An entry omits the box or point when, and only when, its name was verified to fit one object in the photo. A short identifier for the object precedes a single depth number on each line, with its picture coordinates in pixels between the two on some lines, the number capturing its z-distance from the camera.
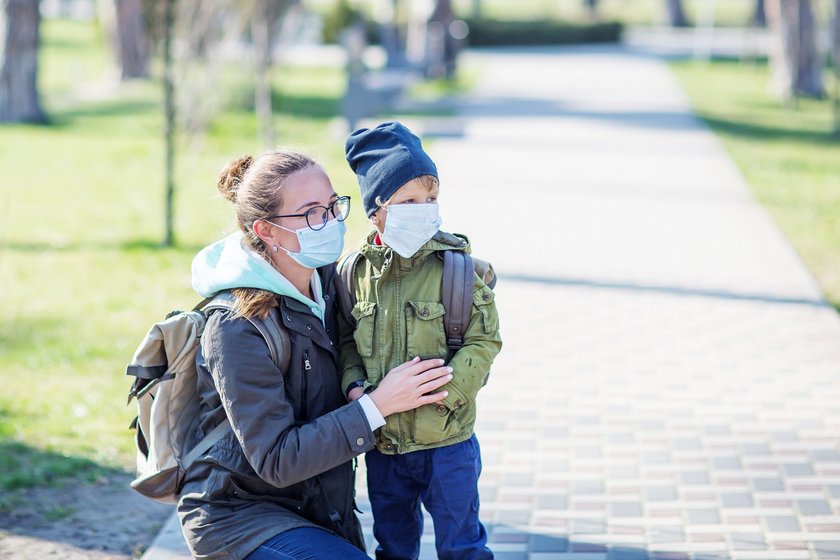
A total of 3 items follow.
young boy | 3.08
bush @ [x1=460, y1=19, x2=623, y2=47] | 35.03
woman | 2.90
